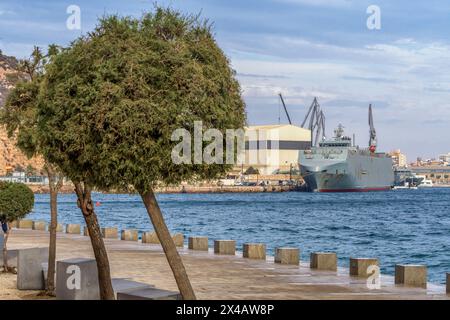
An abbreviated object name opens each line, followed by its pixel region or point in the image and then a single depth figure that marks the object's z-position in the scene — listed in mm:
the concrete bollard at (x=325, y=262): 24766
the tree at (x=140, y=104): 12109
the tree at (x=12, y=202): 23438
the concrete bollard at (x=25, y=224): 50775
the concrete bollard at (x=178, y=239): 33906
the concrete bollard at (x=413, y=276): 21094
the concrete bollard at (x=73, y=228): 45347
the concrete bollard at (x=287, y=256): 26531
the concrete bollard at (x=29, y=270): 19875
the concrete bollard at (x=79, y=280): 16312
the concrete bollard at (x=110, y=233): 40000
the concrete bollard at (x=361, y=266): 22938
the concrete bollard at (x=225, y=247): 30234
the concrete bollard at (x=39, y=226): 49050
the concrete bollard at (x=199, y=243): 32306
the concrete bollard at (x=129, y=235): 38312
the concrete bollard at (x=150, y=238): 35819
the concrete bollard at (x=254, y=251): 28578
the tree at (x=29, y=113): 18656
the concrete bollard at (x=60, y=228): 48031
